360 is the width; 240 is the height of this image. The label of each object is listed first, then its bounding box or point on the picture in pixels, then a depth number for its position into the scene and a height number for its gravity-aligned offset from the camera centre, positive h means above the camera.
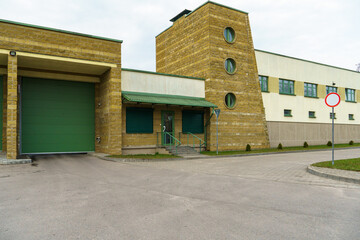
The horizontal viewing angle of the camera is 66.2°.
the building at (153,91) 14.77 +2.37
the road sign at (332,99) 10.95 +1.03
